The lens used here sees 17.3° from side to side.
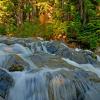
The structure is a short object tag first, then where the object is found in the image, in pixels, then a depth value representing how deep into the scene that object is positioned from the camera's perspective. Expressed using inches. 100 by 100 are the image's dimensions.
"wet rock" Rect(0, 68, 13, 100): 284.3
